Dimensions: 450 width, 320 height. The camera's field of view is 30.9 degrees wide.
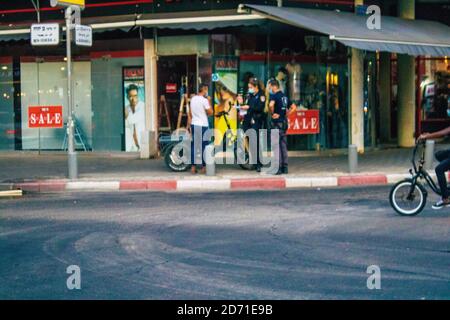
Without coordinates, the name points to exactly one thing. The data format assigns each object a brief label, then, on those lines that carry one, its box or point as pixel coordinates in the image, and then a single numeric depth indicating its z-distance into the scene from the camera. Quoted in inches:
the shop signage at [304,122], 786.2
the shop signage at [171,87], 782.5
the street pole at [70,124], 606.9
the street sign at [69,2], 589.9
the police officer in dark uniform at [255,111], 646.5
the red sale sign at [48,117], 834.8
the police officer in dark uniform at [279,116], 625.9
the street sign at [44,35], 605.9
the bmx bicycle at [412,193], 433.7
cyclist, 433.7
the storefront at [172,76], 755.4
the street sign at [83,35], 606.2
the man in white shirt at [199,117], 625.9
